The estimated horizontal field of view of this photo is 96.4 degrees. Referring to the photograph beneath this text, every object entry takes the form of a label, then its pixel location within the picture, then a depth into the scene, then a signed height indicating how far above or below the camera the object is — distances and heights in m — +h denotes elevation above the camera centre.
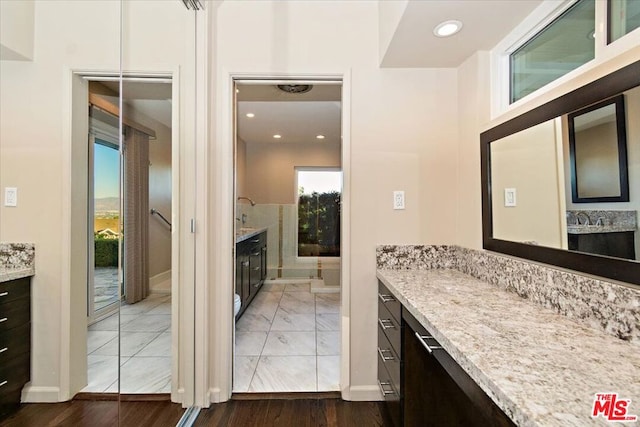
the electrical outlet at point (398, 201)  2.01 +0.12
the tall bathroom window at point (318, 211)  5.36 +0.15
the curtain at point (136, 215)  1.76 +0.04
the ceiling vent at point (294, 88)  2.85 +1.32
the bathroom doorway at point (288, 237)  2.39 -0.31
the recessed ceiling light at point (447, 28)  1.51 +1.03
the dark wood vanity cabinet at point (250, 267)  3.37 -0.65
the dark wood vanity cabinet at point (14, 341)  1.35 -0.61
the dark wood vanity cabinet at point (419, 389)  1.34 -0.81
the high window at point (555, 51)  1.15 +0.77
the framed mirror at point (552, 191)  0.93 +0.12
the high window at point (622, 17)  0.94 +0.68
